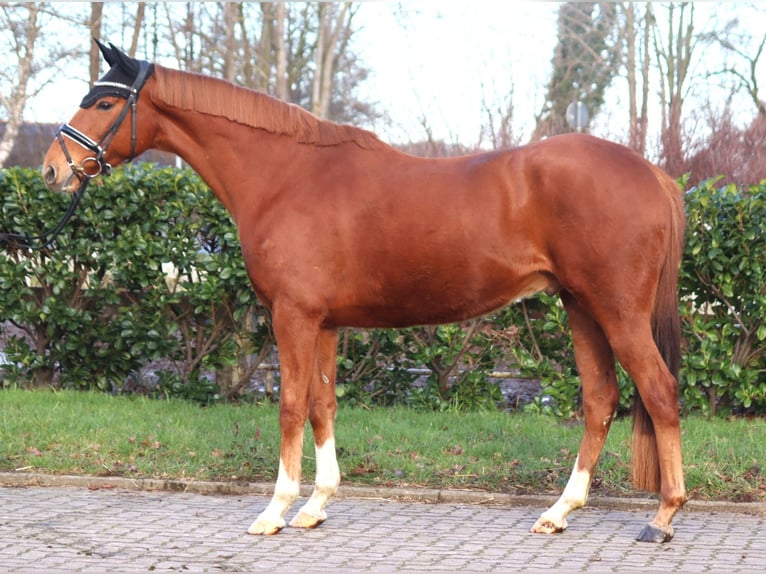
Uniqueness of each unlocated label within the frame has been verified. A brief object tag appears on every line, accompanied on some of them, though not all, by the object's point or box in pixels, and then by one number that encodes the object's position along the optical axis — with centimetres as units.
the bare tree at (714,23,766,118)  2483
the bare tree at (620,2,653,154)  2480
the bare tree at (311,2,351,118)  2683
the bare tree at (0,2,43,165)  2231
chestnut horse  528
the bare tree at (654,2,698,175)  2589
